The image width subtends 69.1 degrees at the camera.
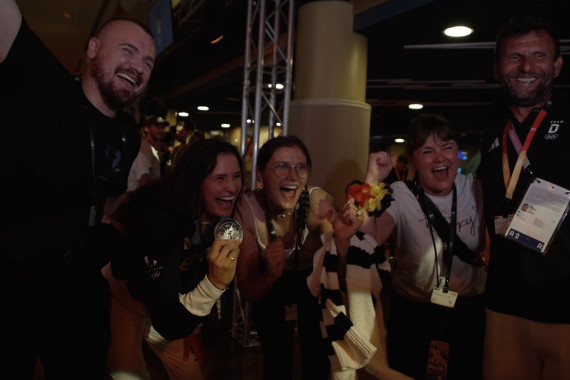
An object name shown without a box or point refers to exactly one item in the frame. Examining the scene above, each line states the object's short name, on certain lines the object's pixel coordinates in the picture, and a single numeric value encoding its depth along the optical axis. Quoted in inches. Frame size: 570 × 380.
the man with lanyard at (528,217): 72.2
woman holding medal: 70.0
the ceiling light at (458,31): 198.7
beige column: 197.6
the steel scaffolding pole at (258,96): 169.3
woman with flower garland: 86.4
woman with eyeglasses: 98.7
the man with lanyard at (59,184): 64.9
